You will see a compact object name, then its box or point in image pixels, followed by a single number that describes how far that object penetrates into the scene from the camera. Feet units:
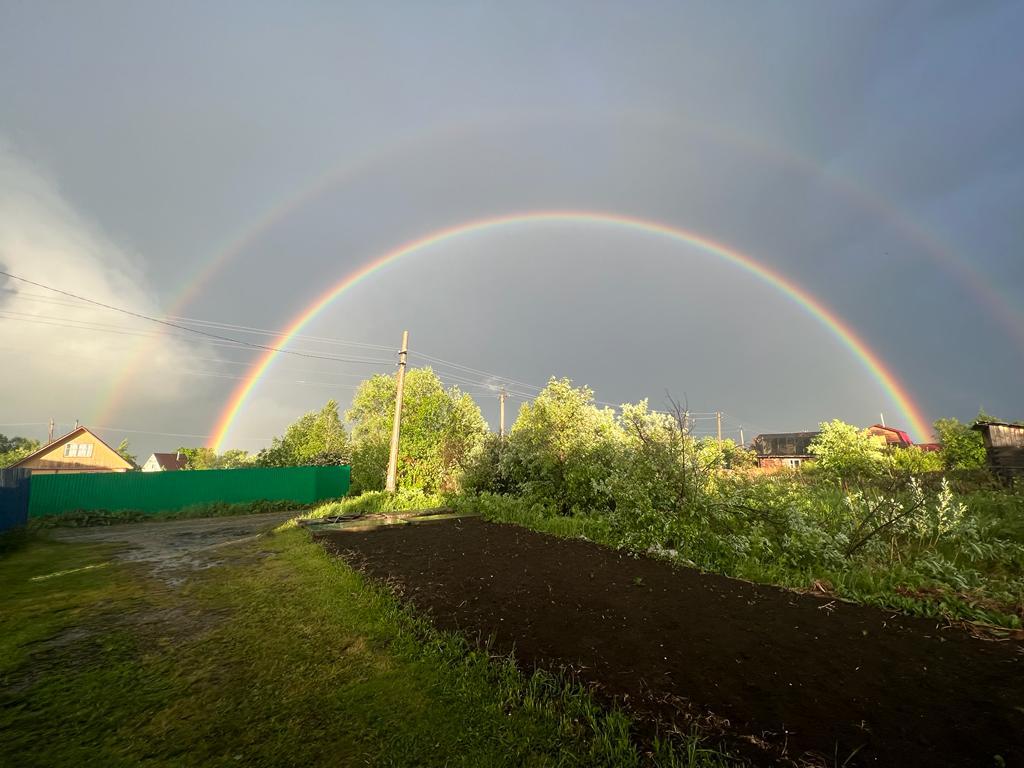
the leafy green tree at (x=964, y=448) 70.69
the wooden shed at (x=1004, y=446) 44.91
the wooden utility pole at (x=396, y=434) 58.29
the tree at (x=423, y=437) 61.93
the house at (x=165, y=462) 222.89
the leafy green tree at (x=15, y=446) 163.63
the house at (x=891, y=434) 181.01
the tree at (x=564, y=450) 37.04
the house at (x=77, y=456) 131.54
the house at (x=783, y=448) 148.87
